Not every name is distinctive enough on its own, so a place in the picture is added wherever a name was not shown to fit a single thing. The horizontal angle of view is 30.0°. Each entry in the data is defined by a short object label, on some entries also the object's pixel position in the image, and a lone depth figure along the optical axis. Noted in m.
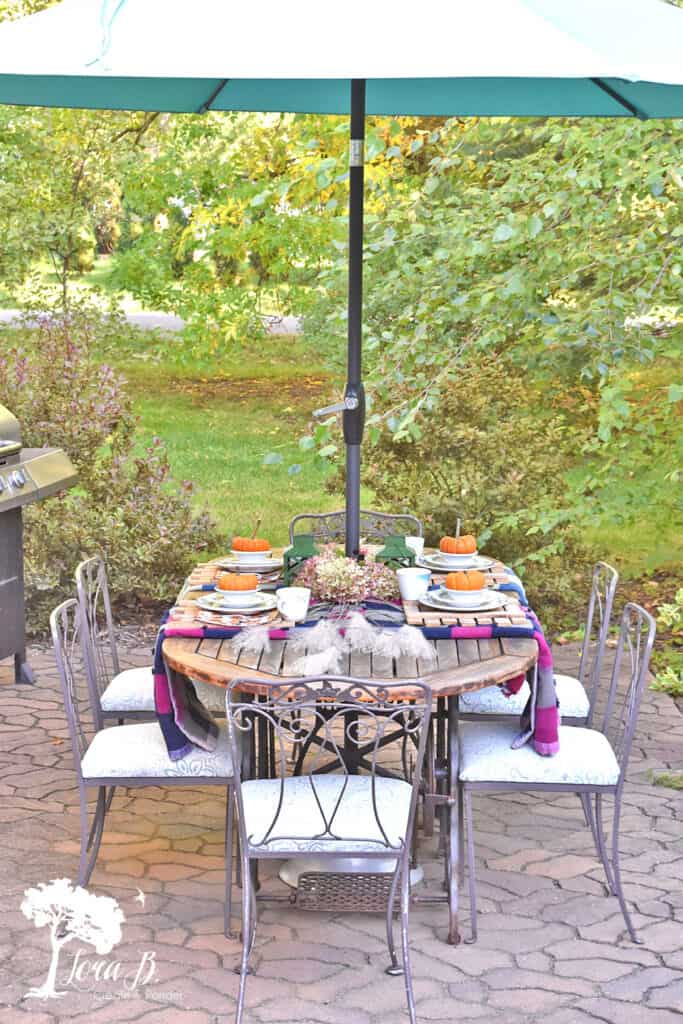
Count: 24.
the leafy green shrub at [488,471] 6.30
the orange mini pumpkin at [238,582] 3.65
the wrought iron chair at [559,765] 3.38
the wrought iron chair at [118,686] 3.95
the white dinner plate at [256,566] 4.14
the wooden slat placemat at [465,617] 3.52
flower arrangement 3.70
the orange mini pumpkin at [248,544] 4.21
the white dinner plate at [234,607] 3.61
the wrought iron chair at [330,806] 2.88
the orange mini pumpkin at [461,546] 4.16
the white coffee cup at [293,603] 3.49
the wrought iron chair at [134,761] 3.40
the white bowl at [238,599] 3.64
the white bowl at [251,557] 4.20
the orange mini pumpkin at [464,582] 3.68
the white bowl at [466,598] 3.67
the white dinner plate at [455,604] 3.65
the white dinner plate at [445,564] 4.16
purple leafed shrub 6.43
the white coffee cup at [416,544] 4.23
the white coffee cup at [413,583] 3.75
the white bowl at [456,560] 4.17
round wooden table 3.15
